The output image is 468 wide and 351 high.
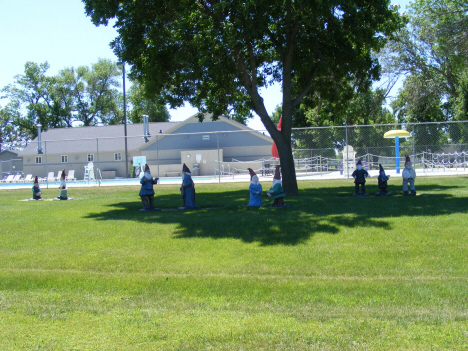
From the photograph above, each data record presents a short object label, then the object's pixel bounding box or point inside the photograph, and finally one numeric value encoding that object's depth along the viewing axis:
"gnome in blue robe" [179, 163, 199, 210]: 12.48
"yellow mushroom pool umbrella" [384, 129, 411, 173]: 25.67
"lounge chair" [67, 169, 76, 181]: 33.70
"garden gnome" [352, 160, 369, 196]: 14.07
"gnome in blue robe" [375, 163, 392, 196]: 13.66
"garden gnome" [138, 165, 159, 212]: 12.62
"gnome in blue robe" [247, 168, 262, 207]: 11.55
